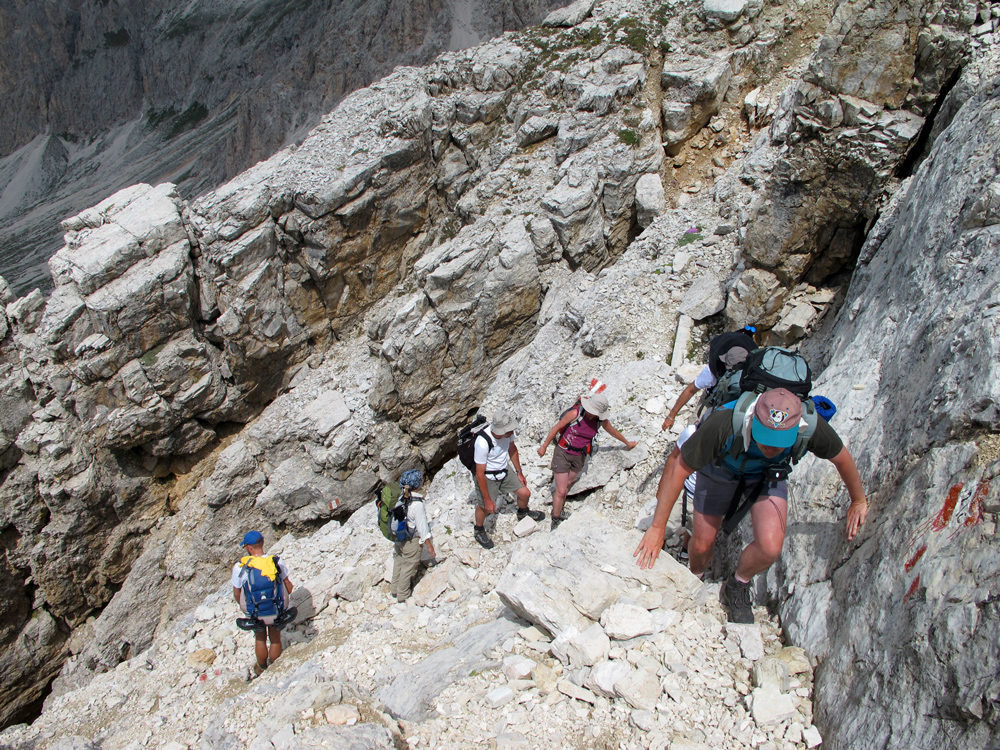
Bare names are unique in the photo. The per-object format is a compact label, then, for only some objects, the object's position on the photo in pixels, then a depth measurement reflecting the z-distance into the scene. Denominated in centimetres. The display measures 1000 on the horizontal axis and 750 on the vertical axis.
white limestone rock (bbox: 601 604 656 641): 450
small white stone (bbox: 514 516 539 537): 820
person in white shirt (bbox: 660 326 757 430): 546
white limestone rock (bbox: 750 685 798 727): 367
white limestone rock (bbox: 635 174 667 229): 1639
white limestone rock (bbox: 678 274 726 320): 1127
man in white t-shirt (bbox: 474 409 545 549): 767
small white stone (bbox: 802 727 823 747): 348
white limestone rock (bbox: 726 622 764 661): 418
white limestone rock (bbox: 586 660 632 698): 419
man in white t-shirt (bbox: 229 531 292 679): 695
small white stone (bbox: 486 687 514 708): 441
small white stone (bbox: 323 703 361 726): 489
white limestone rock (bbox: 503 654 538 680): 460
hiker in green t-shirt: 378
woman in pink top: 727
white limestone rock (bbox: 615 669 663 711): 402
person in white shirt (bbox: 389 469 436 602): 734
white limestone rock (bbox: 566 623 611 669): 444
